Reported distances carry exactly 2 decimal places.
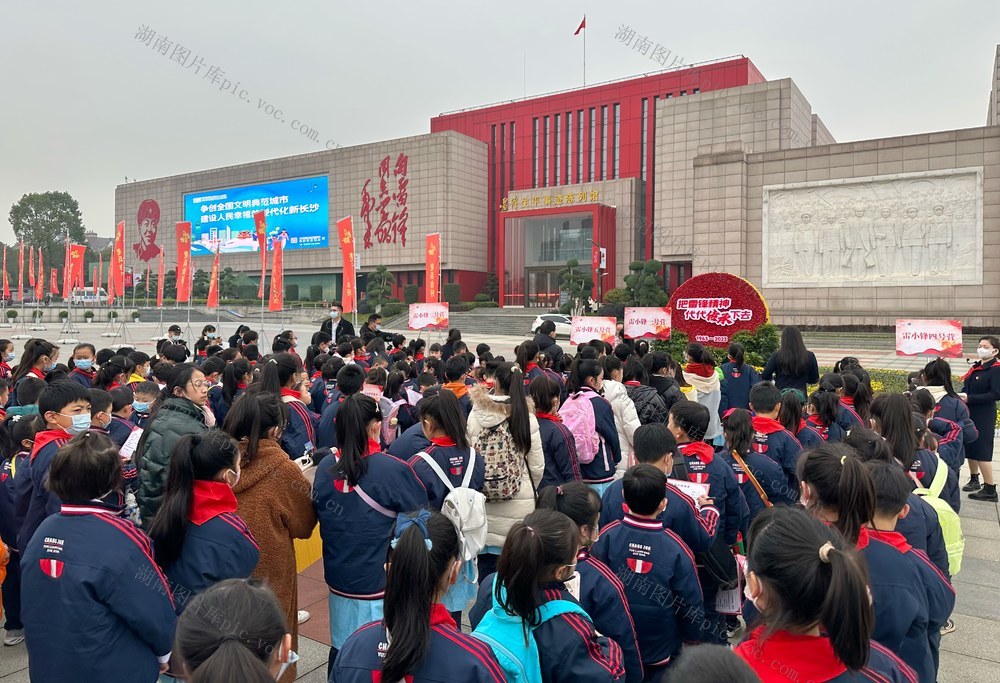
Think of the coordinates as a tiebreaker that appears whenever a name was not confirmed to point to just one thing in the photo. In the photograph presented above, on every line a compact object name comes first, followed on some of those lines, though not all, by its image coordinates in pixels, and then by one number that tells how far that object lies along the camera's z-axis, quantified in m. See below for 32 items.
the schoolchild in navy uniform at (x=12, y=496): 3.26
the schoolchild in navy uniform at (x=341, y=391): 4.14
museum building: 21.67
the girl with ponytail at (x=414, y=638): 1.52
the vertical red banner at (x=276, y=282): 19.45
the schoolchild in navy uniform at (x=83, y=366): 5.76
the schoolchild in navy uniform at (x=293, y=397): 4.19
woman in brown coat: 2.66
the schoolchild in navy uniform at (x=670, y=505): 2.79
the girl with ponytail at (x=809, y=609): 1.41
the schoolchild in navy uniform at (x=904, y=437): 3.50
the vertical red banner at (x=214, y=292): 22.48
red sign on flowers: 11.41
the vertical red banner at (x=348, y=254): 15.40
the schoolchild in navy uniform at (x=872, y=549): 2.00
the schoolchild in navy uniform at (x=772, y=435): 3.69
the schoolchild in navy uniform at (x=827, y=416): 4.43
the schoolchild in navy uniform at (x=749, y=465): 3.39
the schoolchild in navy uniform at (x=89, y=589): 1.97
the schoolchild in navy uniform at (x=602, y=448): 4.18
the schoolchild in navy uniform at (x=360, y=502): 2.71
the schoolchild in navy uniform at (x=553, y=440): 3.74
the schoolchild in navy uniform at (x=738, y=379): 6.50
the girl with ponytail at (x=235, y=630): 1.27
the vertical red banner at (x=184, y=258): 21.88
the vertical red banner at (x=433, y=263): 17.65
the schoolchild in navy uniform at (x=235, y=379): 5.02
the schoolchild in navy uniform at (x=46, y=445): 2.97
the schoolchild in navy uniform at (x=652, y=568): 2.42
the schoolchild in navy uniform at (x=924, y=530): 2.54
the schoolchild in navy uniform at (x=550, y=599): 1.79
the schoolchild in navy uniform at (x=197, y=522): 2.25
